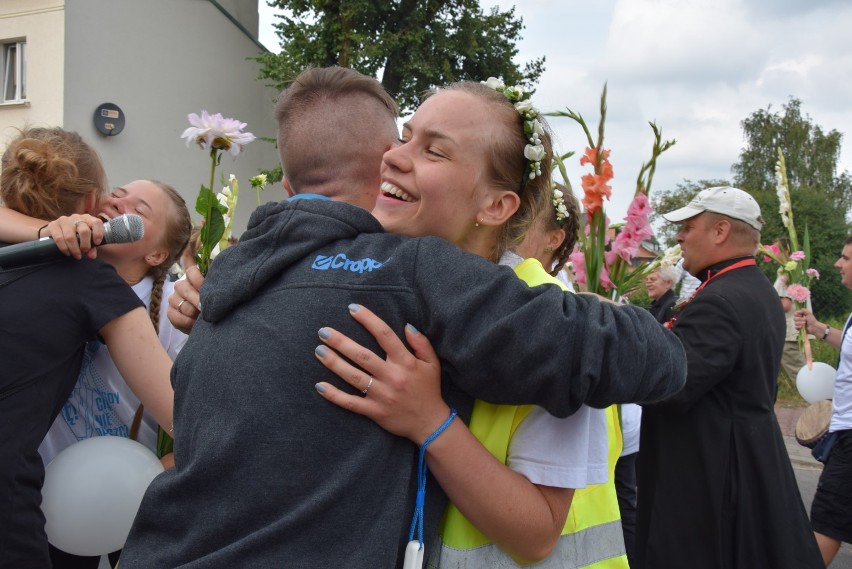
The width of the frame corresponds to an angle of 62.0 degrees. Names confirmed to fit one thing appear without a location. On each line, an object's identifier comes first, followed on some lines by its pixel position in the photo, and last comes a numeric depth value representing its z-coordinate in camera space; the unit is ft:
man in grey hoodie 3.77
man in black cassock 9.98
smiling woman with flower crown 4.10
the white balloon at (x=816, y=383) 20.39
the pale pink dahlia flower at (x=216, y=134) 7.93
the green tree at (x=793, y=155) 118.73
